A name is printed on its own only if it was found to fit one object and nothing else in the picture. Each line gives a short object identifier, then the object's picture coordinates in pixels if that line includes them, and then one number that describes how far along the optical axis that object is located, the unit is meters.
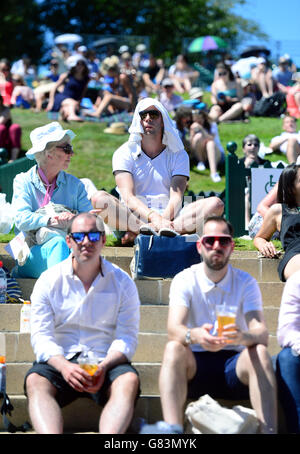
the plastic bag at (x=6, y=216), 13.61
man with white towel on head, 14.61
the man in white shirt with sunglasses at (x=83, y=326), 9.74
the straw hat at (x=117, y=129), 31.59
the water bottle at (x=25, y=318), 11.81
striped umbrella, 51.19
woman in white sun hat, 12.98
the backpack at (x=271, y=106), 35.16
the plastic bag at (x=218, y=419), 9.22
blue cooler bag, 13.44
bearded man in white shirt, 9.63
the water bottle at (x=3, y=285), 12.57
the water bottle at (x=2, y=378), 10.39
